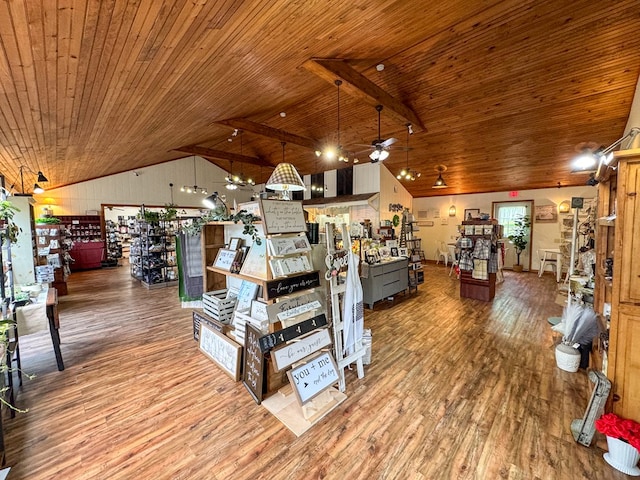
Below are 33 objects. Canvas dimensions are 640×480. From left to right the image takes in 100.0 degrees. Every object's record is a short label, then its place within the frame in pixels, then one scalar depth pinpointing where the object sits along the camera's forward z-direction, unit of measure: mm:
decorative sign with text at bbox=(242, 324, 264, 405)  2289
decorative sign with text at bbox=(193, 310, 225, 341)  2908
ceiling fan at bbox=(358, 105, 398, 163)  4316
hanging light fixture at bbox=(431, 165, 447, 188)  6808
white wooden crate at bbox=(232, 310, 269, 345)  2393
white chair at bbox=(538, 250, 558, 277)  7552
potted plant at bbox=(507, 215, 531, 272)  8297
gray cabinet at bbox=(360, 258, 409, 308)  4727
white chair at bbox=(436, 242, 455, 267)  9227
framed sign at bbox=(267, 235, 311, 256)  2236
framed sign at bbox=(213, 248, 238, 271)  2778
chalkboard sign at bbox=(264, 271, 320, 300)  2254
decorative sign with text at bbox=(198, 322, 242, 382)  2640
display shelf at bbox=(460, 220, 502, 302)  5152
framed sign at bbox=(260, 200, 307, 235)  2238
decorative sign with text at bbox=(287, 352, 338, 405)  2109
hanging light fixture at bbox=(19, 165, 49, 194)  5411
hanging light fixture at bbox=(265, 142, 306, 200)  3723
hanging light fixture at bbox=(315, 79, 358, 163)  5090
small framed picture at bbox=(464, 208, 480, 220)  8930
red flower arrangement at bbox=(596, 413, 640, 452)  1599
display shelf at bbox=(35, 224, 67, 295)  5602
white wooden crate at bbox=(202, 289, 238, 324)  2934
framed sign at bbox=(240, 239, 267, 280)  2365
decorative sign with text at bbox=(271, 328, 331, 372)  2117
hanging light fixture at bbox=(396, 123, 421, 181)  5706
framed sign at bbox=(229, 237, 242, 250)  2842
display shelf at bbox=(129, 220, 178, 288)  6672
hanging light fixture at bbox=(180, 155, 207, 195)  11360
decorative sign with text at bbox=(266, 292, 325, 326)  2240
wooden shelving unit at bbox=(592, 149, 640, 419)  1651
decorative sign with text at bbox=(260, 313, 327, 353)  2132
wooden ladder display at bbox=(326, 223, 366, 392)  2404
